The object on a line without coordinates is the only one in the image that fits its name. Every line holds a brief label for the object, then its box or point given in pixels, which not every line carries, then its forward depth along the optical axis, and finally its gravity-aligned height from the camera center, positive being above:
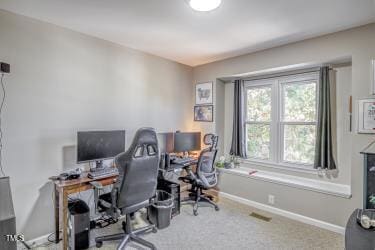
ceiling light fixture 1.92 +1.08
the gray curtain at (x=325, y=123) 2.95 -0.01
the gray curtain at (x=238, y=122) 3.93 +0.01
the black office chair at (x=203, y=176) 3.21 -0.82
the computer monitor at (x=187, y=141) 3.69 -0.33
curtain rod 3.18 +0.79
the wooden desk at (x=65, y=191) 2.14 -0.70
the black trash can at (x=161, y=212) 2.69 -1.14
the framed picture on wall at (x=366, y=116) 2.39 +0.07
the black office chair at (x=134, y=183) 2.09 -0.61
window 3.29 +0.06
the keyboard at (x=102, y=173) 2.41 -0.58
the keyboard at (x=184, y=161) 3.36 -0.62
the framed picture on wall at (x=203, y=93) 4.11 +0.58
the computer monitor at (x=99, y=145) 2.49 -0.27
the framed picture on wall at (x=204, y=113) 4.08 +0.19
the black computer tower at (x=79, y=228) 2.17 -1.08
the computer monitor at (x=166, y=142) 3.61 -0.32
